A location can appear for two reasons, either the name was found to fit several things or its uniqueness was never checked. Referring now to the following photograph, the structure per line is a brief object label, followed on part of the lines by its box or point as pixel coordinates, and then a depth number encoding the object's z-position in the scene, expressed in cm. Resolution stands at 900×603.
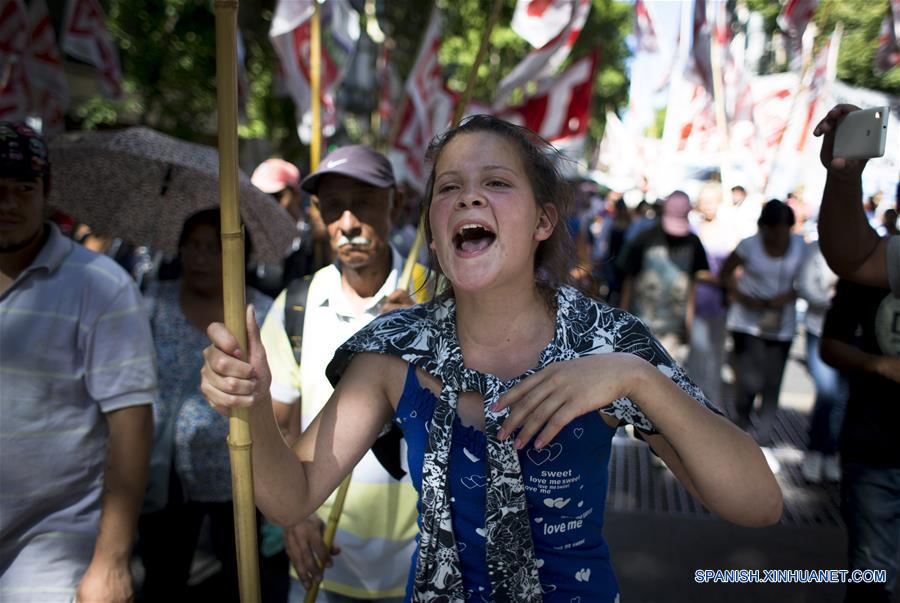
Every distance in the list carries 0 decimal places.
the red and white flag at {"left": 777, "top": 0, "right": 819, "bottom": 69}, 858
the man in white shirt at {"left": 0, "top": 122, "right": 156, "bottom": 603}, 217
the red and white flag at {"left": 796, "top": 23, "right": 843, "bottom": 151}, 1105
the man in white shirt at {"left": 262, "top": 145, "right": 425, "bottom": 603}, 251
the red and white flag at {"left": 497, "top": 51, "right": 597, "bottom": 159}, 713
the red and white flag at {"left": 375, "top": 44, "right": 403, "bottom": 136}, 1259
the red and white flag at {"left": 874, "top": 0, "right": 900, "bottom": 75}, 777
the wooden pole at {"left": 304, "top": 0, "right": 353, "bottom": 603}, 234
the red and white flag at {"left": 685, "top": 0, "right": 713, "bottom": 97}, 853
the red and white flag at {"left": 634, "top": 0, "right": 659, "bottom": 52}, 902
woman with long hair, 149
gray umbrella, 344
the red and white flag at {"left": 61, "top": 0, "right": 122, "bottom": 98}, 781
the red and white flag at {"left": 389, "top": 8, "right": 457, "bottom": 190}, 837
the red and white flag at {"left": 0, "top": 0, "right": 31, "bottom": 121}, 628
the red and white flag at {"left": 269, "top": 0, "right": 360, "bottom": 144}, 652
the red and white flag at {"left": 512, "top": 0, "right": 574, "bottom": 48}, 599
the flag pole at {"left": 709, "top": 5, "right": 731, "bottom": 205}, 930
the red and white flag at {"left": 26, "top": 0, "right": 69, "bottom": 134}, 698
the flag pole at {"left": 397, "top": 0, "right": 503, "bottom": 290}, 221
